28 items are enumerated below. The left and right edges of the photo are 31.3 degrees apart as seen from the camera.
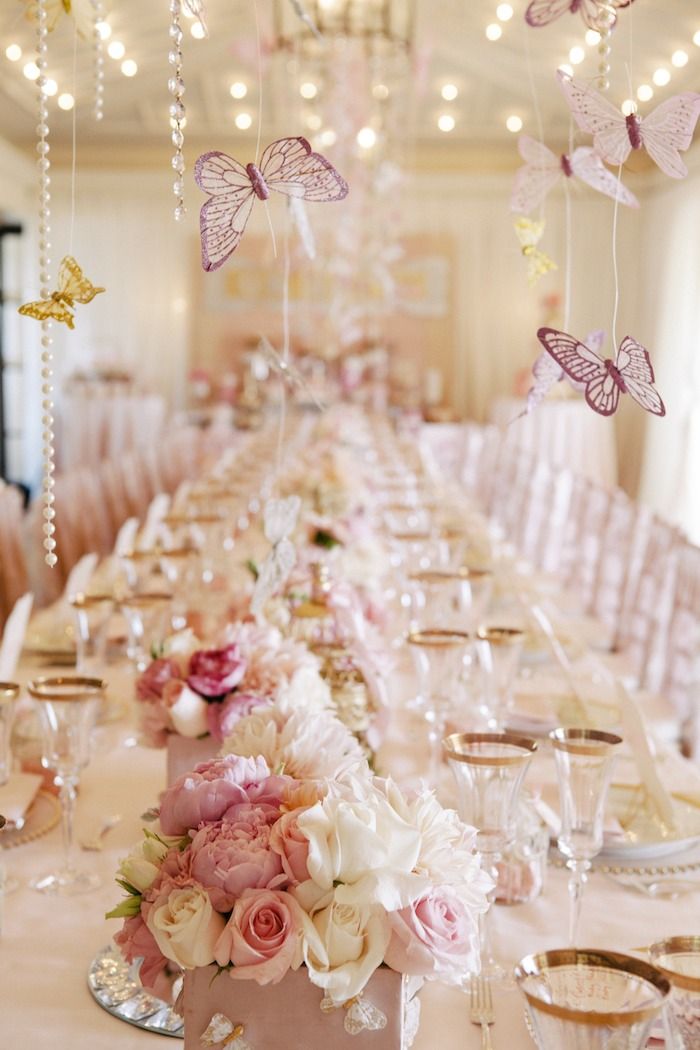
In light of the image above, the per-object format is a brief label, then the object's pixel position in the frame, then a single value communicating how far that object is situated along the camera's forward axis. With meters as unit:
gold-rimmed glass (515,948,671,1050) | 0.79
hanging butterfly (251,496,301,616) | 1.65
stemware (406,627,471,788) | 1.75
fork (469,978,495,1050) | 1.16
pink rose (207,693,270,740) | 1.51
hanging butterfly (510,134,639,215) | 1.48
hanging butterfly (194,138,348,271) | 1.06
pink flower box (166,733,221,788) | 1.59
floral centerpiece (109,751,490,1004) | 0.90
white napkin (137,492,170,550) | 3.96
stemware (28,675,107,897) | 1.46
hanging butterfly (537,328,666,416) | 1.10
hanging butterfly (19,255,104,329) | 1.12
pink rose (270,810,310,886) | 0.93
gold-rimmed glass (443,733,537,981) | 1.17
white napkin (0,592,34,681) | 2.02
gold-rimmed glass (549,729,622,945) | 1.25
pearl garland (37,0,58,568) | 1.08
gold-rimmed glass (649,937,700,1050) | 0.85
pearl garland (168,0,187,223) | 1.06
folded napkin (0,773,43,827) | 1.66
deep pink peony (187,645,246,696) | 1.55
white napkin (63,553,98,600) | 2.71
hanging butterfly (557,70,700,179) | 1.21
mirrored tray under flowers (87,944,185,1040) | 1.15
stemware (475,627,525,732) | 1.85
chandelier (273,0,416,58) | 6.03
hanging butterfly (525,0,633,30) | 1.39
